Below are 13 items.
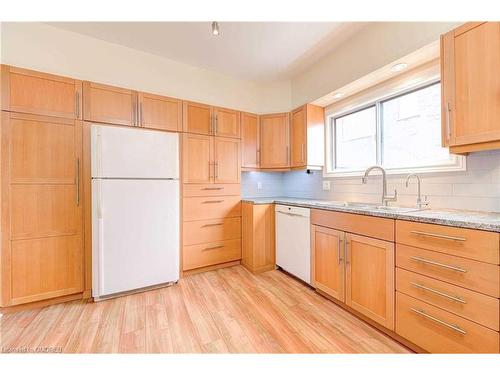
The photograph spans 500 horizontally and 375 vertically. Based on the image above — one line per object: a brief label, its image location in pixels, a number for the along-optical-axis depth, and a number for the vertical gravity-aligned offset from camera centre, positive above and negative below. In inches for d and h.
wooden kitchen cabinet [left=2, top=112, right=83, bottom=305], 70.5 -6.9
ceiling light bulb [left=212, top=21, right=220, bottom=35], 74.1 +57.3
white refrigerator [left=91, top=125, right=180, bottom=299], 77.7 -8.2
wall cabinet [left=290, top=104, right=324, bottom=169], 110.1 +26.1
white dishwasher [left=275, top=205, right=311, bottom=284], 88.7 -24.1
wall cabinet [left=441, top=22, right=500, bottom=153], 49.2 +24.4
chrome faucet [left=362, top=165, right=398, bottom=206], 76.9 -2.8
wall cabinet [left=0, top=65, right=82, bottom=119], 70.1 +32.8
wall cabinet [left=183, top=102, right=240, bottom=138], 102.6 +33.9
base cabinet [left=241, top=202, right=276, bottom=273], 105.4 -25.3
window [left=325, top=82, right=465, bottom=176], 73.4 +21.0
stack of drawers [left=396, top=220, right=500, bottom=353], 41.8 -22.5
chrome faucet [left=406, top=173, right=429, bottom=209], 69.3 -4.2
